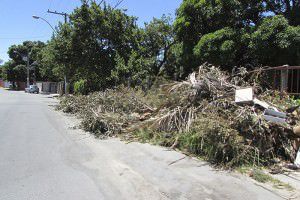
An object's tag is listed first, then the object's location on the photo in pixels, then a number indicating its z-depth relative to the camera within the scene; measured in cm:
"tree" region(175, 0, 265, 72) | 1460
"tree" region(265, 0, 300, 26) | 1378
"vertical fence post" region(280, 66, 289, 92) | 906
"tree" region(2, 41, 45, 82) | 6919
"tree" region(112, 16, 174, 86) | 1853
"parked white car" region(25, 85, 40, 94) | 5484
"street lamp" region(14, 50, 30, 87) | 6450
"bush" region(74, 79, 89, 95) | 2330
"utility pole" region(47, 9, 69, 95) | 3130
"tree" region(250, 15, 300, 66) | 1217
